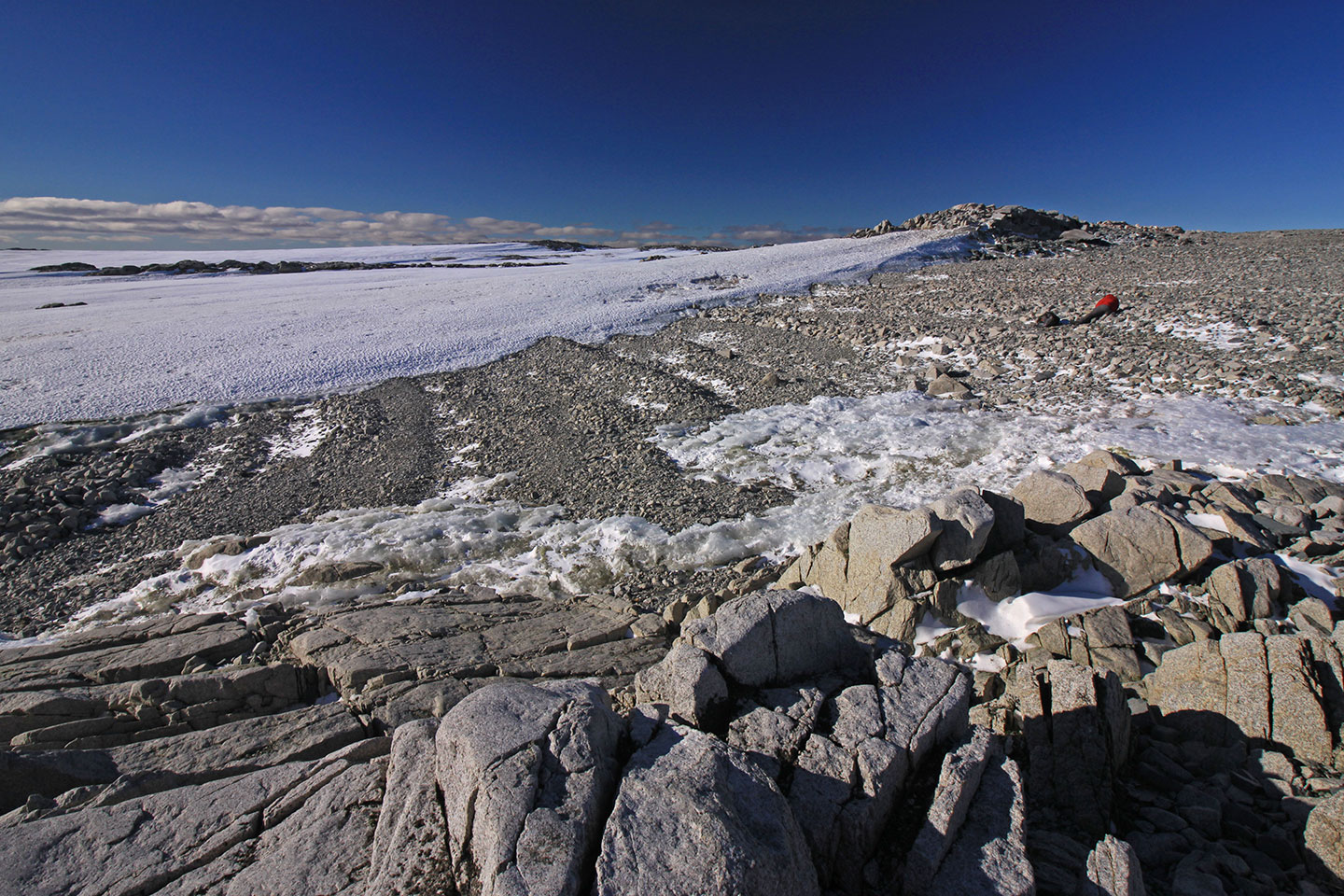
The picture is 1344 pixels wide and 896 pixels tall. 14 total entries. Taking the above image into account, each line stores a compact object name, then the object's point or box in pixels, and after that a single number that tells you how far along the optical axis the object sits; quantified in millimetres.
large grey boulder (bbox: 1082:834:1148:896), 3107
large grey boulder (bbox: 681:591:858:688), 4523
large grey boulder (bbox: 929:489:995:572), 6504
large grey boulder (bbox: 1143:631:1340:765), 4395
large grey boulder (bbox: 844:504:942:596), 6348
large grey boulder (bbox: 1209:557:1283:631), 5898
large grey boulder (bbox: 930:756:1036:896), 3197
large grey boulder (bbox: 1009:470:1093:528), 7418
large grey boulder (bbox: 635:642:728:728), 4121
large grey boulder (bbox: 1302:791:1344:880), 3435
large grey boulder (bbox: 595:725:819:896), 2705
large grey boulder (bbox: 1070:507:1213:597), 6477
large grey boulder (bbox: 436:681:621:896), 2771
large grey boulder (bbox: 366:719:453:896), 2982
